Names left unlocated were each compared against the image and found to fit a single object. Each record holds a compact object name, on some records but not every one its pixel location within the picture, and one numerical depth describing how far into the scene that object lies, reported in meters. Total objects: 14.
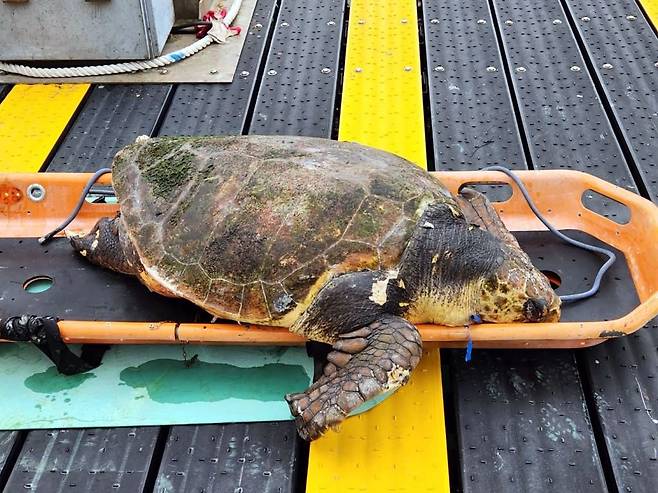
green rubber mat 2.14
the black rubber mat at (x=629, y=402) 1.97
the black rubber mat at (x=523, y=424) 1.96
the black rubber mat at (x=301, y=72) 3.60
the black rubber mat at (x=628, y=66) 3.35
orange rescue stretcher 2.06
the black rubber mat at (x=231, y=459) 1.98
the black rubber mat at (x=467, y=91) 3.34
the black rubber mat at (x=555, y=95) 3.29
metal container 3.83
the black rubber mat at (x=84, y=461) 1.98
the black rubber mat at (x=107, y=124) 3.36
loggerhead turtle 2.05
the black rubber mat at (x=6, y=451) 2.01
